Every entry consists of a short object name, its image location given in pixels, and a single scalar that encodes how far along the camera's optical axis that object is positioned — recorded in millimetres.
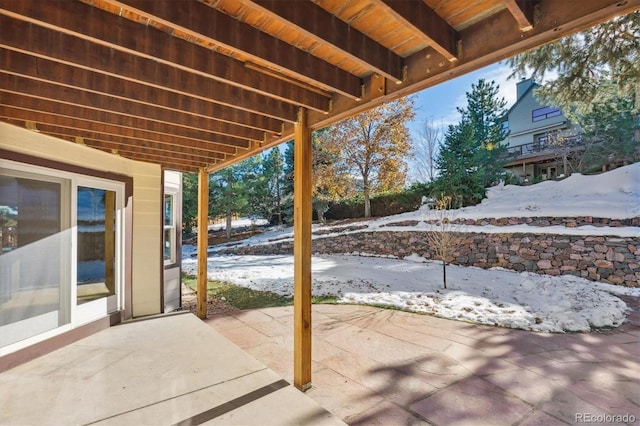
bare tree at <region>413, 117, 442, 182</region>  15406
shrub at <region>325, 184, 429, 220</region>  12778
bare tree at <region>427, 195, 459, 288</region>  6840
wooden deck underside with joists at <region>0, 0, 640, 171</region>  1502
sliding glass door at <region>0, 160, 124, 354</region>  2994
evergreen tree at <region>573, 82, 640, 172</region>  11680
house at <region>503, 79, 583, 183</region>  13931
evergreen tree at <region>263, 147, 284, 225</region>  18219
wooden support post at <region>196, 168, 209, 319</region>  4840
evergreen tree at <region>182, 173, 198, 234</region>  17244
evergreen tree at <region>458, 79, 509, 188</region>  14836
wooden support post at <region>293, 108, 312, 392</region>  2740
